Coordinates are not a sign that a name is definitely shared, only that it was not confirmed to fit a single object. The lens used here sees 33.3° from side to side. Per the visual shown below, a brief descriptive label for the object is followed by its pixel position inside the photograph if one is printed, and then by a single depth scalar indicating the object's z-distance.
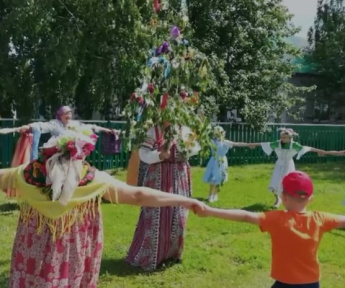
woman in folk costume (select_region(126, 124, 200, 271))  5.71
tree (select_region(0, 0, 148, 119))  12.23
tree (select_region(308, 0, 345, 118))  26.17
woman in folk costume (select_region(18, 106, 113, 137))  8.77
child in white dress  10.27
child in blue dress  10.69
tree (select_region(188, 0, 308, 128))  18.48
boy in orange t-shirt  3.45
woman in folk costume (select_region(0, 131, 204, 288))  3.31
